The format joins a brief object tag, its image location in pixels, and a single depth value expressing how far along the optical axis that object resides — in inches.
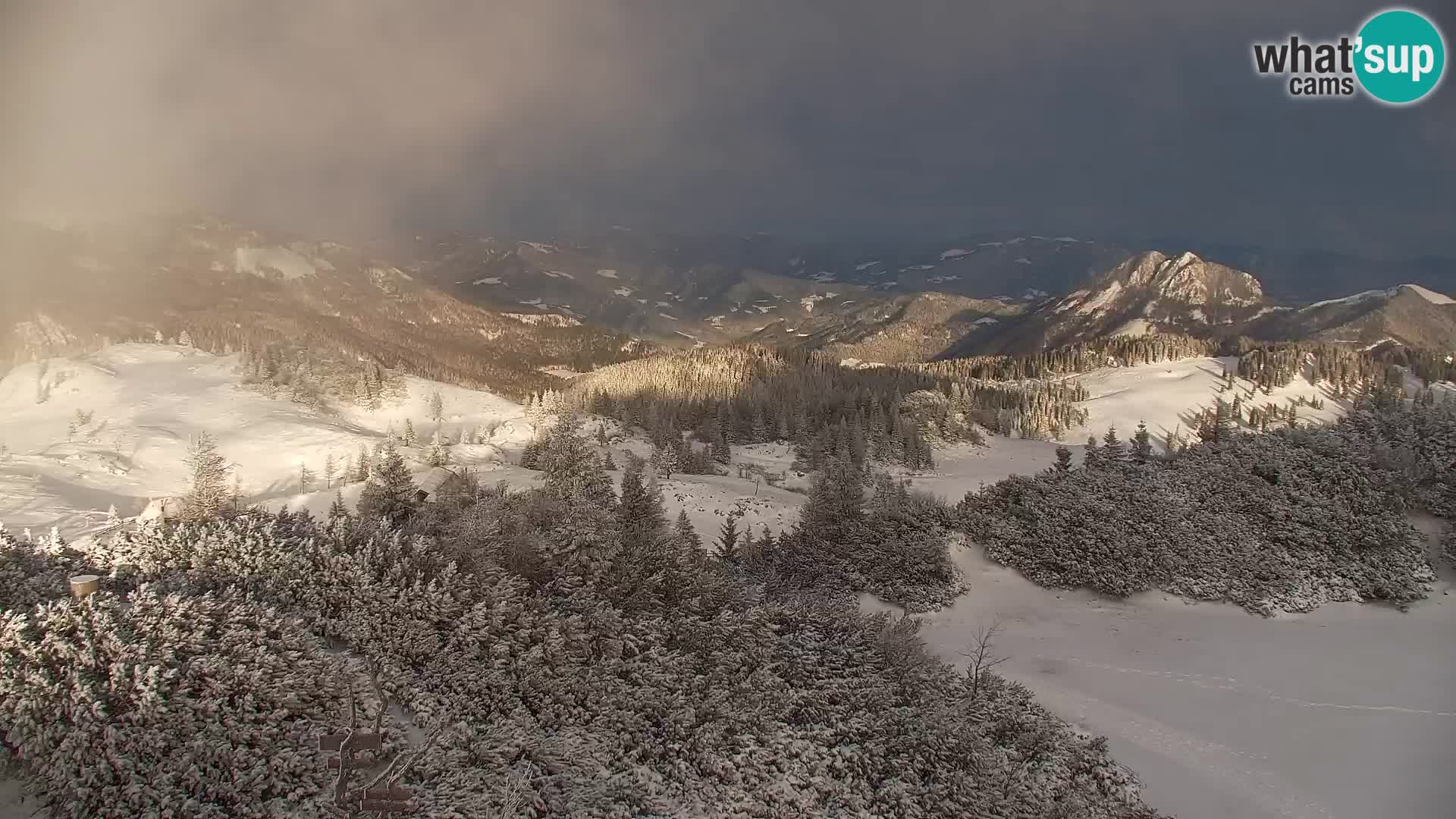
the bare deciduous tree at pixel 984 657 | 878.4
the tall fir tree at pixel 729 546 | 1526.1
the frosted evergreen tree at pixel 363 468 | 1869.8
